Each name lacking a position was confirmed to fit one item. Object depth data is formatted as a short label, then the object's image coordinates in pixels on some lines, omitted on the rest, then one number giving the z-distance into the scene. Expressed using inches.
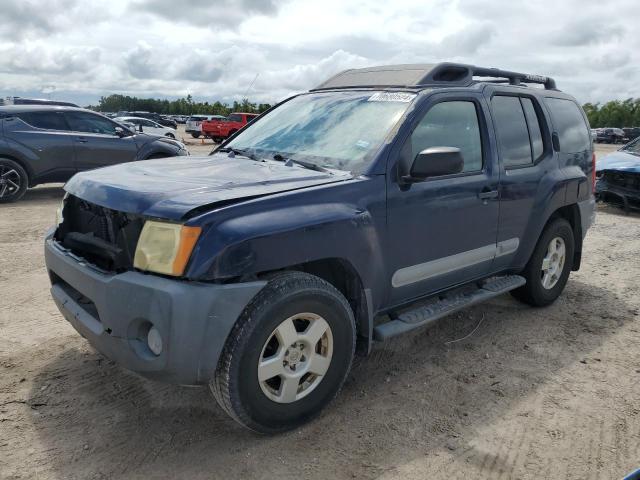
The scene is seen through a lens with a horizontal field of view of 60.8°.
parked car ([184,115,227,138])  1481.3
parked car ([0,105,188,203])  364.5
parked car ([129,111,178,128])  1839.1
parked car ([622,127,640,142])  2040.4
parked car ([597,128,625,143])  1937.7
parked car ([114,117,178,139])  1114.1
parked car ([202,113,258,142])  1168.2
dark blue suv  98.4
